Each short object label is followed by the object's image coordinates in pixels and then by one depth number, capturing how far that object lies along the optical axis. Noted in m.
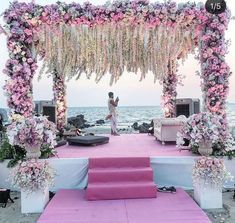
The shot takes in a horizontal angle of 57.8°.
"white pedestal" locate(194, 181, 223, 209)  3.25
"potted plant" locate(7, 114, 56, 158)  3.26
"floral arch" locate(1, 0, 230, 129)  4.37
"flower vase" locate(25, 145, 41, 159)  3.38
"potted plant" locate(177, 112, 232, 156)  3.42
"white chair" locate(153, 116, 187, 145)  5.10
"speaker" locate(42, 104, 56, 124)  6.74
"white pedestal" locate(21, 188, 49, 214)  3.21
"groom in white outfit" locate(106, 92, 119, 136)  6.74
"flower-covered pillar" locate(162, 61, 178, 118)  7.00
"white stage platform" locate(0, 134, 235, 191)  3.84
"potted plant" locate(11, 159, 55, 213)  3.17
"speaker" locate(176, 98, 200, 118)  7.15
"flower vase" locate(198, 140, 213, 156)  3.54
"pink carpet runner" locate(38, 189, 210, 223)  2.81
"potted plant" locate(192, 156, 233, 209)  3.23
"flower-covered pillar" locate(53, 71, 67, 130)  7.08
